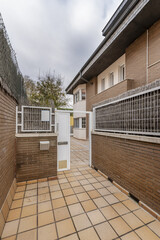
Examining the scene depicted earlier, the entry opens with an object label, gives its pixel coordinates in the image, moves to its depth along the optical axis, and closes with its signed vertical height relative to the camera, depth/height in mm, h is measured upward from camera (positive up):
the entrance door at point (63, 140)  3658 -642
